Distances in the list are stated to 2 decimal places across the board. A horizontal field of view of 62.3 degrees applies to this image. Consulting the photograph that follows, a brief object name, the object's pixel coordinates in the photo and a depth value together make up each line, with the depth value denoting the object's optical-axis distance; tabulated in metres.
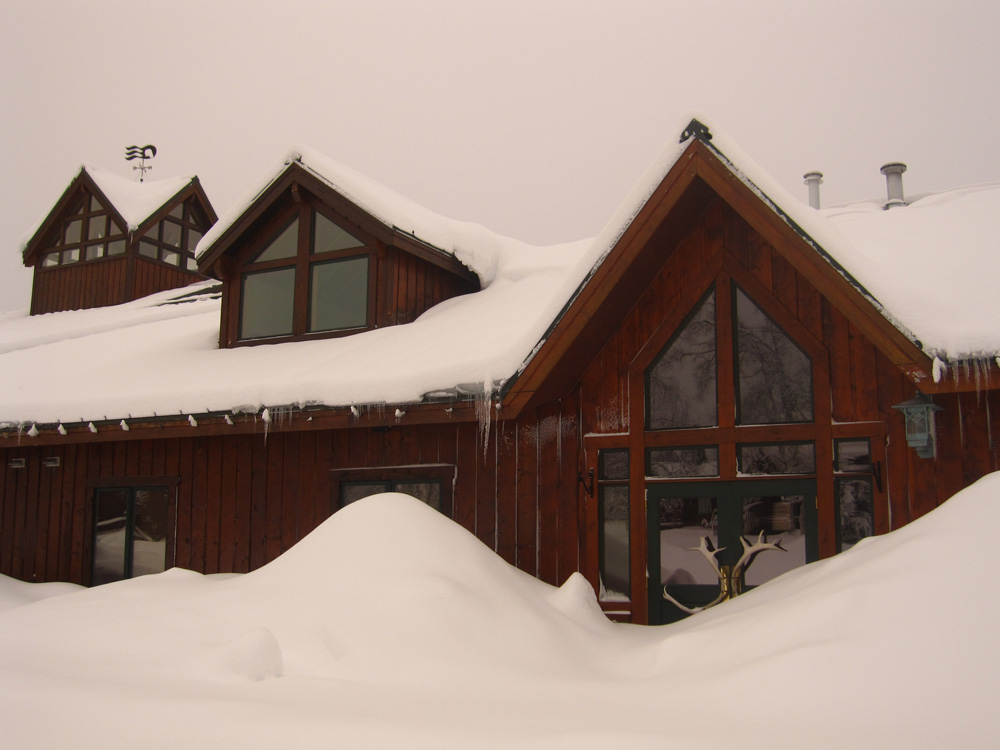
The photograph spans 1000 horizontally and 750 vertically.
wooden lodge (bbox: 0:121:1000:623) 6.19
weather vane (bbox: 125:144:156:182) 23.14
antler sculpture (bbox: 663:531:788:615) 6.56
